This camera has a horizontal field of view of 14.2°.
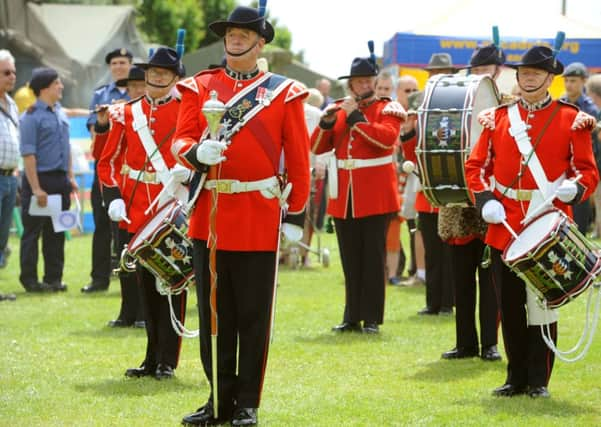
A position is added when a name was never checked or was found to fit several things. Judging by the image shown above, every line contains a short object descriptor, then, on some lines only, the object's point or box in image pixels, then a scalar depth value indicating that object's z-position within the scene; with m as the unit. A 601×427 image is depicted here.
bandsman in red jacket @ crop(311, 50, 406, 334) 19.51
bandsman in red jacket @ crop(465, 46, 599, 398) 14.32
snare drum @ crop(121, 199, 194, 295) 15.20
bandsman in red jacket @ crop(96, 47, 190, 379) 16.09
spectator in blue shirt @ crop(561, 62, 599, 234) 24.49
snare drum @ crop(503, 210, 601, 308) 13.66
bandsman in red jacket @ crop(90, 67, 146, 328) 18.65
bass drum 16.73
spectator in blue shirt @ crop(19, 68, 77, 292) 25.26
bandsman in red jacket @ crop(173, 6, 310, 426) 12.99
